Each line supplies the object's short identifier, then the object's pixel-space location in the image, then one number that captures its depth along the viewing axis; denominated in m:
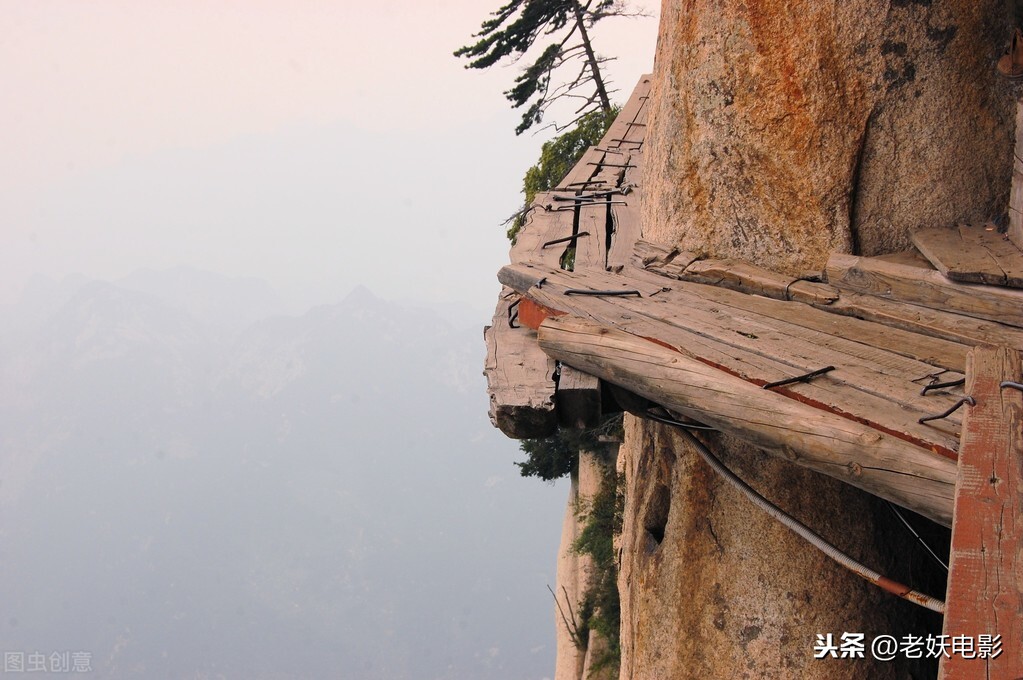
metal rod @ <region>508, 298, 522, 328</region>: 6.60
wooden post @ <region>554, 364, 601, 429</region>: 5.16
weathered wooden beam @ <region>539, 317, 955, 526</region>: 3.45
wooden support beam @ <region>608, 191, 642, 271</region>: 7.21
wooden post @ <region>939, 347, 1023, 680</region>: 2.93
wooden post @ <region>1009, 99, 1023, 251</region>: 5.25
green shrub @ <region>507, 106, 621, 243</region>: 19.67
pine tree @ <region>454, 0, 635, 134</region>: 18.30
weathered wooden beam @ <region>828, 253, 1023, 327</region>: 4.67
